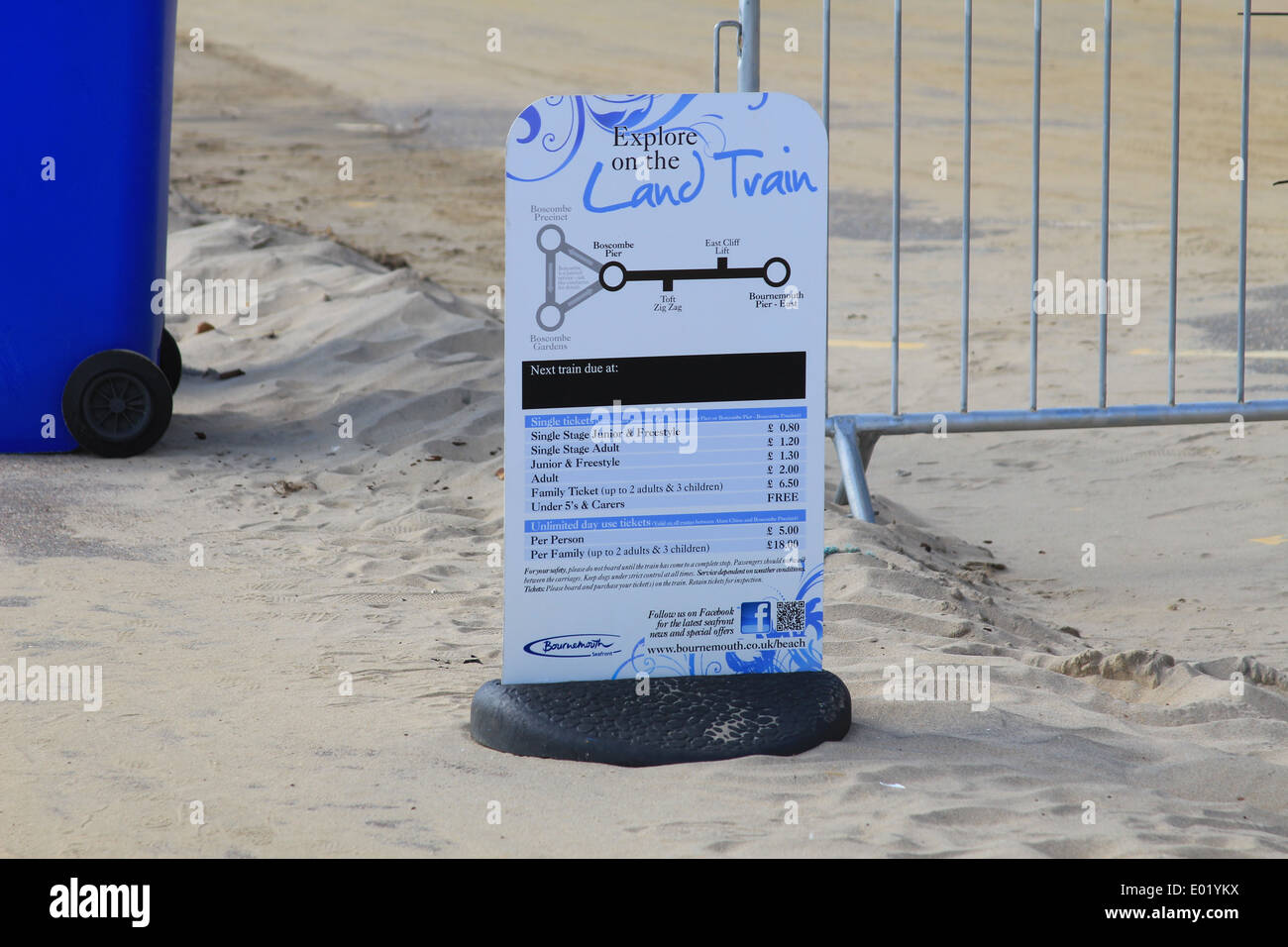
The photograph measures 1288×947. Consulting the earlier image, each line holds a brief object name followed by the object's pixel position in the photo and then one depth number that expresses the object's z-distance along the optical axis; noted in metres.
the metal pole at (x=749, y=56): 5.01
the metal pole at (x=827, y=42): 5.69
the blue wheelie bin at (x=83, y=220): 5.91
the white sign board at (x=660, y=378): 3.48
